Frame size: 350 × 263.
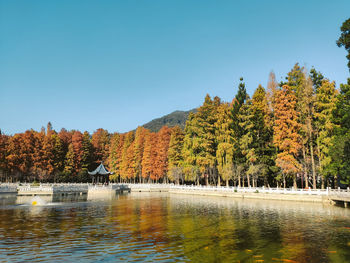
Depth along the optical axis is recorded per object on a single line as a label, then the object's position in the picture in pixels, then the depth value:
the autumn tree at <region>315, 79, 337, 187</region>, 34.39
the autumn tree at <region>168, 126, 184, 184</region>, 57.72
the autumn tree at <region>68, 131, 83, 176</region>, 74.25
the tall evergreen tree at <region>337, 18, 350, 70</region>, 21.45
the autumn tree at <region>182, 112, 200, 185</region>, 52.09
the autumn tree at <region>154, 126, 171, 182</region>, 64.44
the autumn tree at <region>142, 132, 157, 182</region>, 66.94
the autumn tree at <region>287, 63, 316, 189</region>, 36.66
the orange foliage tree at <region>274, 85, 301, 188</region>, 36.25
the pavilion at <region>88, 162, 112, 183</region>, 64.58
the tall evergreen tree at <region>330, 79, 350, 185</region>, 27.84
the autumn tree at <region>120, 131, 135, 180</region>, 76.30
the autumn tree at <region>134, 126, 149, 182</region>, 72.62
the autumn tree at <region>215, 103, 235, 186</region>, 44.59
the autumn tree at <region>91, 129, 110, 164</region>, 87.56
